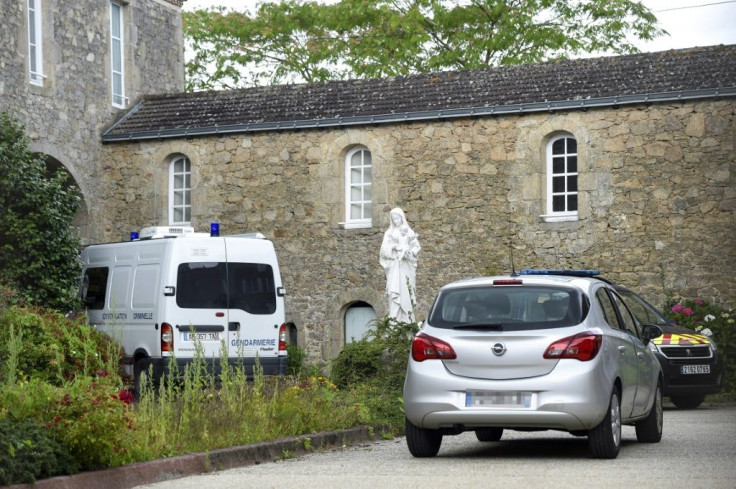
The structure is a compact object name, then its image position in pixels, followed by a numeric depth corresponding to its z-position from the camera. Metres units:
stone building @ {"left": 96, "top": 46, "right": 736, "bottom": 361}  23.12
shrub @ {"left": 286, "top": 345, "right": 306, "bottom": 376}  25.28
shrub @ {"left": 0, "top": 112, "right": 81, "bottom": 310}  21.08
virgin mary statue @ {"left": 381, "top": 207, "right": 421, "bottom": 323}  20.83
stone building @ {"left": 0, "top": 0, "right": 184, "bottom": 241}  24.84
